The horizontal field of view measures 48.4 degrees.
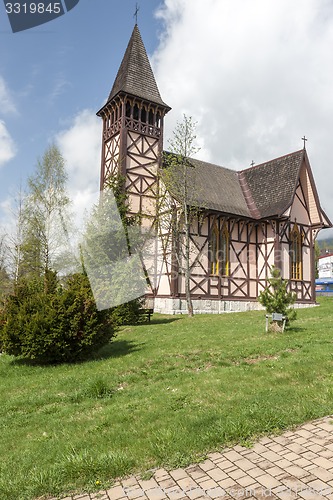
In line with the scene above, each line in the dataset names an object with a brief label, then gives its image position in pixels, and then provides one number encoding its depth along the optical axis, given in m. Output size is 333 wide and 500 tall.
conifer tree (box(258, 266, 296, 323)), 11.53
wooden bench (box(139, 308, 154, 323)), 17.26
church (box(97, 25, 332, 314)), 21.39
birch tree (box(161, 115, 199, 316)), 20.05
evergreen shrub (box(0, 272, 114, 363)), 9.80
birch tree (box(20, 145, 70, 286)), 22.94
